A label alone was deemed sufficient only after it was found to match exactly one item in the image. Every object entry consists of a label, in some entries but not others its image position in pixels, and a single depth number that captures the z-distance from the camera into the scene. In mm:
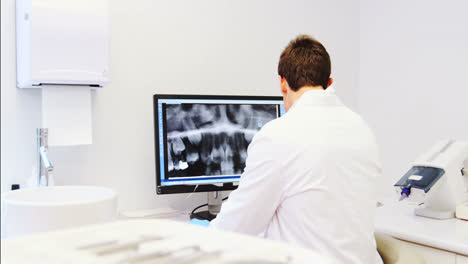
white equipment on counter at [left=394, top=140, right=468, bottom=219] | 1860
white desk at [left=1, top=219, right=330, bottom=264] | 351
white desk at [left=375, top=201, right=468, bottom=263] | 1569
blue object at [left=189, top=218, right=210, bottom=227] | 1550
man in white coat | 1213
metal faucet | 1586
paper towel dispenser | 1484
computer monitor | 1808
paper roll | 1607
